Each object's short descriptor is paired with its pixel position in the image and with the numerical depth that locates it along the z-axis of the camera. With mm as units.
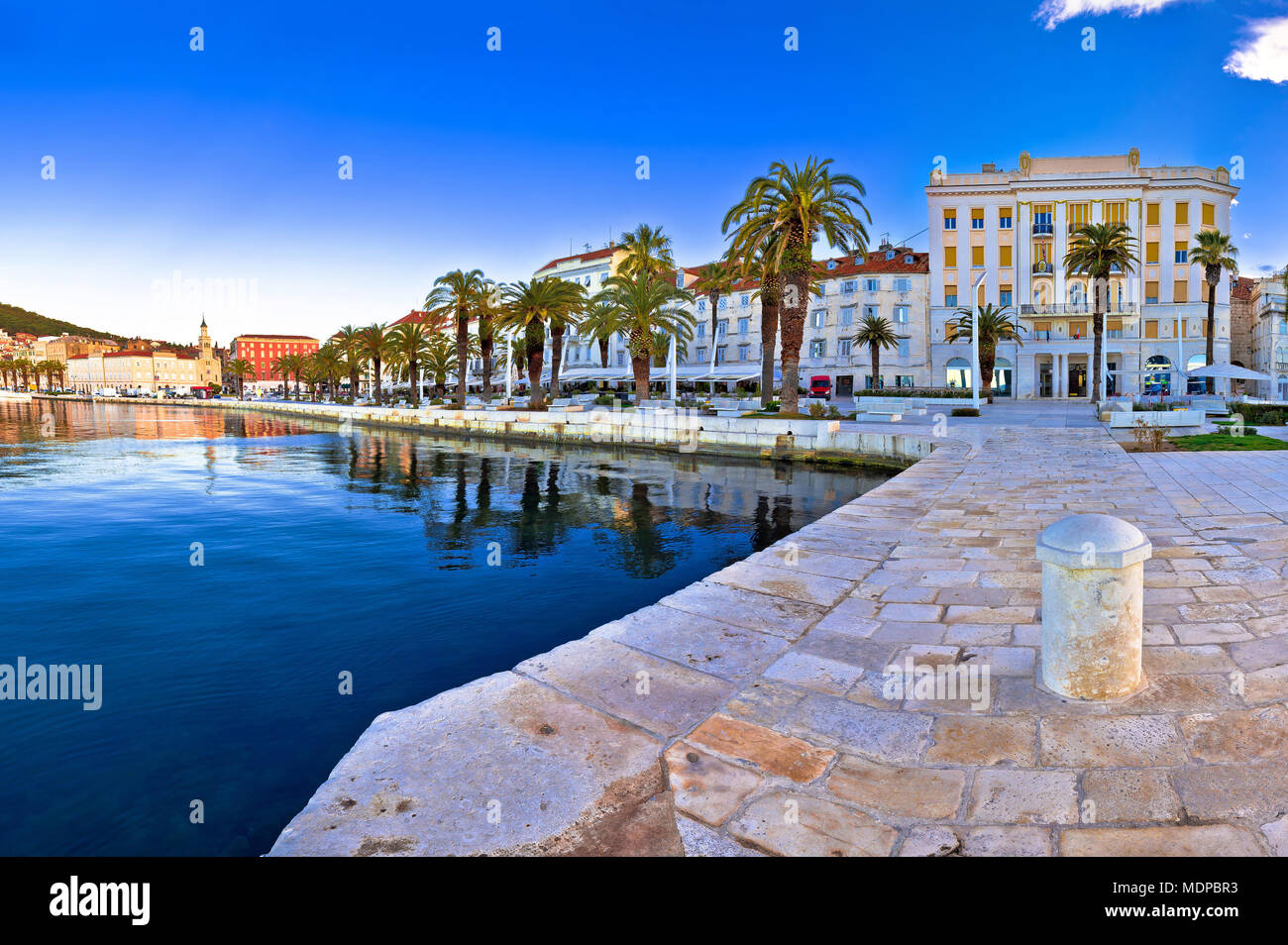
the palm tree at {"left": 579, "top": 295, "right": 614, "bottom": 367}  39656
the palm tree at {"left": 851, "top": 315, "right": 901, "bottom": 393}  52219
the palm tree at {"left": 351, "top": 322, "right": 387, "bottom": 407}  62688
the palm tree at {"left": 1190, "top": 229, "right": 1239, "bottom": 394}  45781
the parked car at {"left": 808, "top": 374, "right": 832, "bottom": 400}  55406
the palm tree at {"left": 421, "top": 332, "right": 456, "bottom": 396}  64062
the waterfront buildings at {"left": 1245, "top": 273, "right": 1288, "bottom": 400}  56188
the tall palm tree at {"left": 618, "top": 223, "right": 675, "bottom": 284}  47438
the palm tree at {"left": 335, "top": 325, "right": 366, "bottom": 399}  67394
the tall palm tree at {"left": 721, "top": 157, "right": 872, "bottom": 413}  26547
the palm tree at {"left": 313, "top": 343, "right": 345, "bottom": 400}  80500
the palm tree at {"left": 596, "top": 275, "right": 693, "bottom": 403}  37566
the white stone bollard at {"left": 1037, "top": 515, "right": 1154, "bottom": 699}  3855
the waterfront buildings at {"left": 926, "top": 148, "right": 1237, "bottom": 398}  53031
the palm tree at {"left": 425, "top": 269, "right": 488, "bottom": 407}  45250
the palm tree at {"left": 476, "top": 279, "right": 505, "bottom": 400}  46688
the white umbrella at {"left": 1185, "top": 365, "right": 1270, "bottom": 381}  31234
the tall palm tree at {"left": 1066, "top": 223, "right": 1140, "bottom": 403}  37156
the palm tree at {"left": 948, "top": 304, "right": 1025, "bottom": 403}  47812
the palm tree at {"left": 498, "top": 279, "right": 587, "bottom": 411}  41062
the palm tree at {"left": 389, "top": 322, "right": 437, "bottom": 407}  57938
